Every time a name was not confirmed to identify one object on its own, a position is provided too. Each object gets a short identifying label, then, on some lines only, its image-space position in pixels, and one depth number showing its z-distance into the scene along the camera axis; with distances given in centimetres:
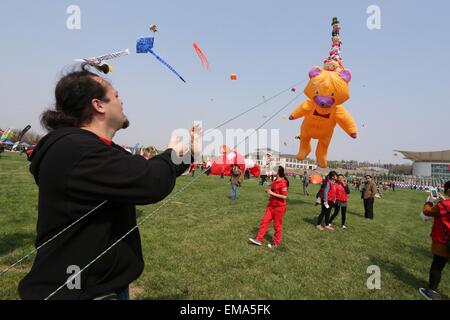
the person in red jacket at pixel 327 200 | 1023
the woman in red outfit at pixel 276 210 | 752
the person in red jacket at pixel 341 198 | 1075
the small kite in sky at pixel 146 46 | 808
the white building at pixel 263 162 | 2162
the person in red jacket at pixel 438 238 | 520
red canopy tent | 1727
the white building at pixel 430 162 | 8819
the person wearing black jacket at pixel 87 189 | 136
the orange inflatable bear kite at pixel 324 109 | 970
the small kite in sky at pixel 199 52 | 946
